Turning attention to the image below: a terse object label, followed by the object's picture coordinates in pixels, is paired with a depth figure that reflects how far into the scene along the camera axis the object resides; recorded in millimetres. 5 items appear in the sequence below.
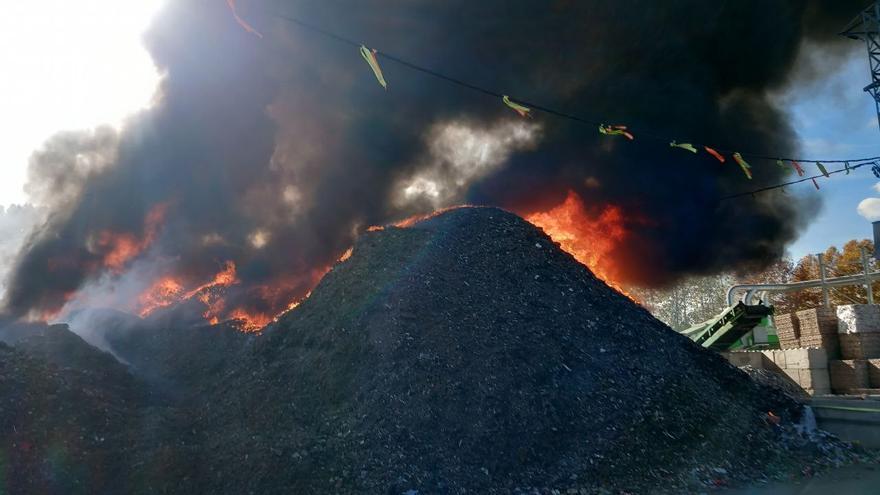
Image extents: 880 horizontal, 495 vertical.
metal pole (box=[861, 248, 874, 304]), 25084
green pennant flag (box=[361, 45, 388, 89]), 8297
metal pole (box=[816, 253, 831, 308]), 28172
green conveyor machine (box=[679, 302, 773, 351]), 16031
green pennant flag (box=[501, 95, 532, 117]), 10113
